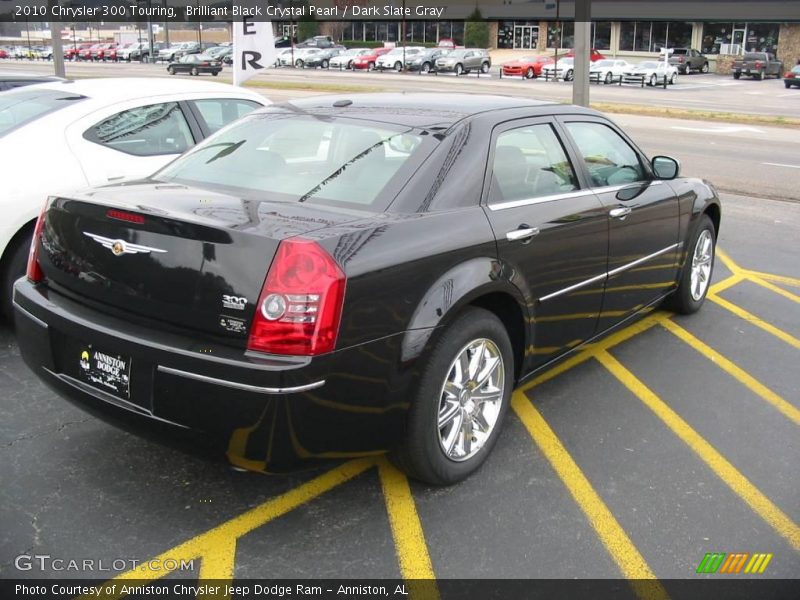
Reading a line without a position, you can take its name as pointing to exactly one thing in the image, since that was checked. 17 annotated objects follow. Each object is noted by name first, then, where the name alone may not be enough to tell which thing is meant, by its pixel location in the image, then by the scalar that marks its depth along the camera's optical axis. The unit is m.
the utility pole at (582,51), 13.23
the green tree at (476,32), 70.69
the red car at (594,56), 52.65
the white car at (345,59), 60.19
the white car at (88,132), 5.13
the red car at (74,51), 81.50
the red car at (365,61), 59.16
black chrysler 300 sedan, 2.90
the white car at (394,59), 57.53
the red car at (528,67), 51.41
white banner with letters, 10.33
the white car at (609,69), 46.03
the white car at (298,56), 62.44
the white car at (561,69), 48.19
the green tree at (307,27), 81.94
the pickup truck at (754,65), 51.66
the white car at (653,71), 44.91
